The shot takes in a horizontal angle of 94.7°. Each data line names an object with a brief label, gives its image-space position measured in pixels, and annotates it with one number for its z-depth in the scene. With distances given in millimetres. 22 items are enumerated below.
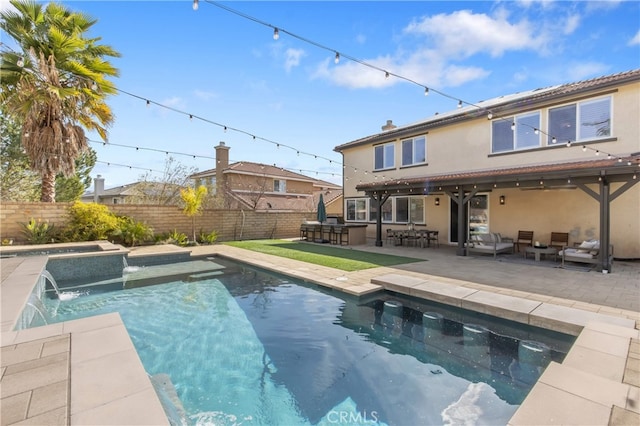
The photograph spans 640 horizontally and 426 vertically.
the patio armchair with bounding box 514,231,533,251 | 10469
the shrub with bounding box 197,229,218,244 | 13922
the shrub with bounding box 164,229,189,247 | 12992
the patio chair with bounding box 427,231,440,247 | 12367
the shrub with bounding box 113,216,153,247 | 11570
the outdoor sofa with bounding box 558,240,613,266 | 7770
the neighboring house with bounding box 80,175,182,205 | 18906
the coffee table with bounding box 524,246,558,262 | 8742
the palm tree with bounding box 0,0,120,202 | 8750
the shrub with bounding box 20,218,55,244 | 9875
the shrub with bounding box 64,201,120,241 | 10555
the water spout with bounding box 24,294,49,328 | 4643
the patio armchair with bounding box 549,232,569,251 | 9664
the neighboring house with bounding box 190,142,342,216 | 22328
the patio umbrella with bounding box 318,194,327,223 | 14872
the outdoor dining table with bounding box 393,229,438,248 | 12296
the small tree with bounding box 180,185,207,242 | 13141
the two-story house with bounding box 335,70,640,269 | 8445
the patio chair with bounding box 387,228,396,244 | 13406
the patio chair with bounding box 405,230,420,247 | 12531
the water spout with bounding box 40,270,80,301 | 6254
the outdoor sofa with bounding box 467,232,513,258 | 9594
